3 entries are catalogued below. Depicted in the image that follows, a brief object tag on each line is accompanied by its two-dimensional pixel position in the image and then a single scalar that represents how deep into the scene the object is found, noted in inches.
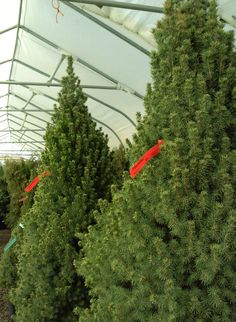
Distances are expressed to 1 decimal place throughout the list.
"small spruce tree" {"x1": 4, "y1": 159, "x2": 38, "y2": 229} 378.2
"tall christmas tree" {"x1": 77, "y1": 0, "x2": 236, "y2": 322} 72.1
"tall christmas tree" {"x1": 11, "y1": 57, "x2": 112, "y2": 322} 131.7
